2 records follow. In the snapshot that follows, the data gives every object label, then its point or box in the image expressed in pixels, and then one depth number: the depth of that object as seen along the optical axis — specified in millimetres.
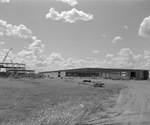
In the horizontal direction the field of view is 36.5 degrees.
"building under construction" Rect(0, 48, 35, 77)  138150
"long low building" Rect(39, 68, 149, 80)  134750
